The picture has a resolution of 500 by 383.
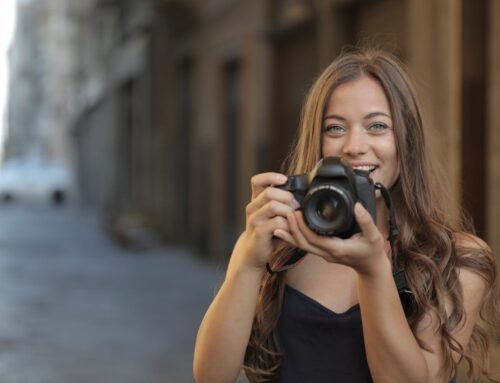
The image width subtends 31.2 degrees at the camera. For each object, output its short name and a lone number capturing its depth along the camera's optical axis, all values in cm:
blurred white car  4256
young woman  180
